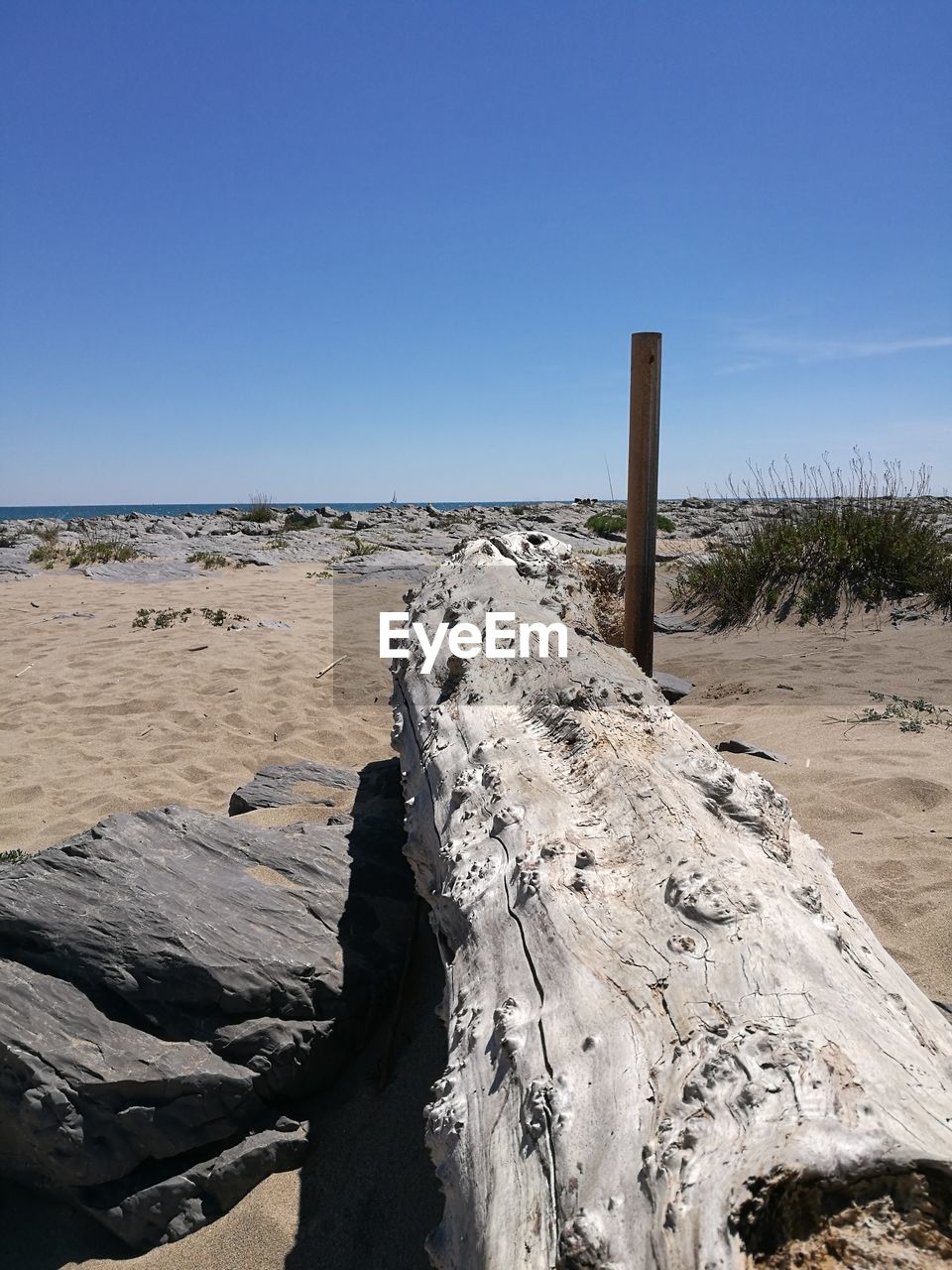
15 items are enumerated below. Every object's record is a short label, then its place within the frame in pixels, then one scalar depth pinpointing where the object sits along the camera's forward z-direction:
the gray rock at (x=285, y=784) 3.90
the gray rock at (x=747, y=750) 4.27
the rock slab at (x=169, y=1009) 2.02
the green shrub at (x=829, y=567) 7.89
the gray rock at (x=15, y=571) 12.31
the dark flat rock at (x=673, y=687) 5.92
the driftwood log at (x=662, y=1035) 1.03
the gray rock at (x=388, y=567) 12.33
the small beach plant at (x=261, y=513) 21.03
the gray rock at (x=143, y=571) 12.23
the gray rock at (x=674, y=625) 8.18
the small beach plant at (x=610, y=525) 16.61
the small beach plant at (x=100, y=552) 13.70
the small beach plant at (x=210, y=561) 13.58
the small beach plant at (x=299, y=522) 20.02
